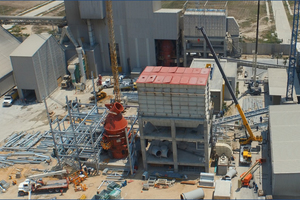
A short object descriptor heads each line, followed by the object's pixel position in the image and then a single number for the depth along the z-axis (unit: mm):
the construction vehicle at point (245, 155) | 50241
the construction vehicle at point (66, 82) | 75938
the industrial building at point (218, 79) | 61156
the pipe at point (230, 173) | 47469
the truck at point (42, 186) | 48216
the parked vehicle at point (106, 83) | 76125
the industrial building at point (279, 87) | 61031
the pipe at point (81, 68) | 76138
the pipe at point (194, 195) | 44562
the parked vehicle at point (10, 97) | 71081
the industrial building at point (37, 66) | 68500
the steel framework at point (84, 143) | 51094
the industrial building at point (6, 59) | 75438
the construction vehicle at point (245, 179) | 46281
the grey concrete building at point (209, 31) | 73375
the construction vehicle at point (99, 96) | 71625
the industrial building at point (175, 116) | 45553
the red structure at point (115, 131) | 51438
